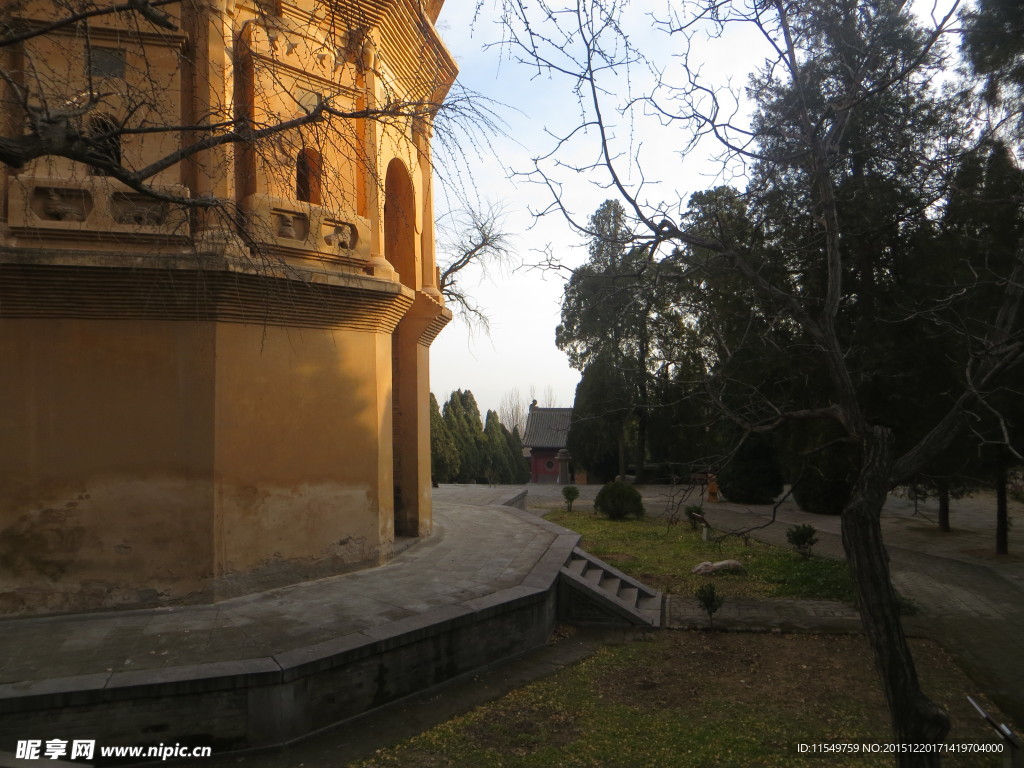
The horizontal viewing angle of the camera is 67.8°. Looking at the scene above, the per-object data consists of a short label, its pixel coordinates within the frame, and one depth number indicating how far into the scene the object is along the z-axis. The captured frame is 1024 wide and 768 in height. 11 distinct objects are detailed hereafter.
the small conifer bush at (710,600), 9.48
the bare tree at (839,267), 4.52
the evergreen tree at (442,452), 32.50
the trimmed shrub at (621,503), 21.27
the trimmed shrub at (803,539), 14.31
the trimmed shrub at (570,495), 23.60
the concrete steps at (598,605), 9.77
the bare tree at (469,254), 24.52
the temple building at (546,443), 48.12
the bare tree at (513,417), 97.81
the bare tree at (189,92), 4.28
